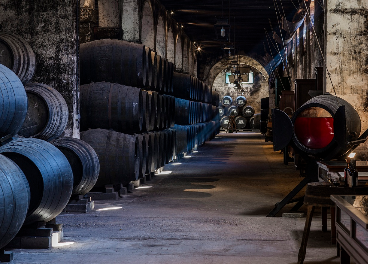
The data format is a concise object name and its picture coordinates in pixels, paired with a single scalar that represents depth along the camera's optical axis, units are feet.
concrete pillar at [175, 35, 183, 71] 76.18
